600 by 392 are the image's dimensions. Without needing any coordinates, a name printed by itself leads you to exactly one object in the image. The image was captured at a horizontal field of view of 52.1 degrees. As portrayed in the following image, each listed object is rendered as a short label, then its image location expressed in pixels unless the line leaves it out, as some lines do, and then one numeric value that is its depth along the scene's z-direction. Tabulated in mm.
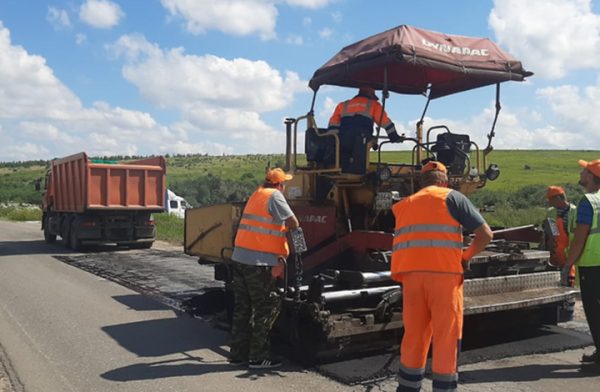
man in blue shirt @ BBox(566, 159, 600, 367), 5699
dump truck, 17047
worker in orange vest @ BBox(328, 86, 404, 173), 6680
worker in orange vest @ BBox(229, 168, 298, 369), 5793
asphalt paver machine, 5762
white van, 30233
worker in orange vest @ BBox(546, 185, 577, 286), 7195
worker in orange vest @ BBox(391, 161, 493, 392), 4098
